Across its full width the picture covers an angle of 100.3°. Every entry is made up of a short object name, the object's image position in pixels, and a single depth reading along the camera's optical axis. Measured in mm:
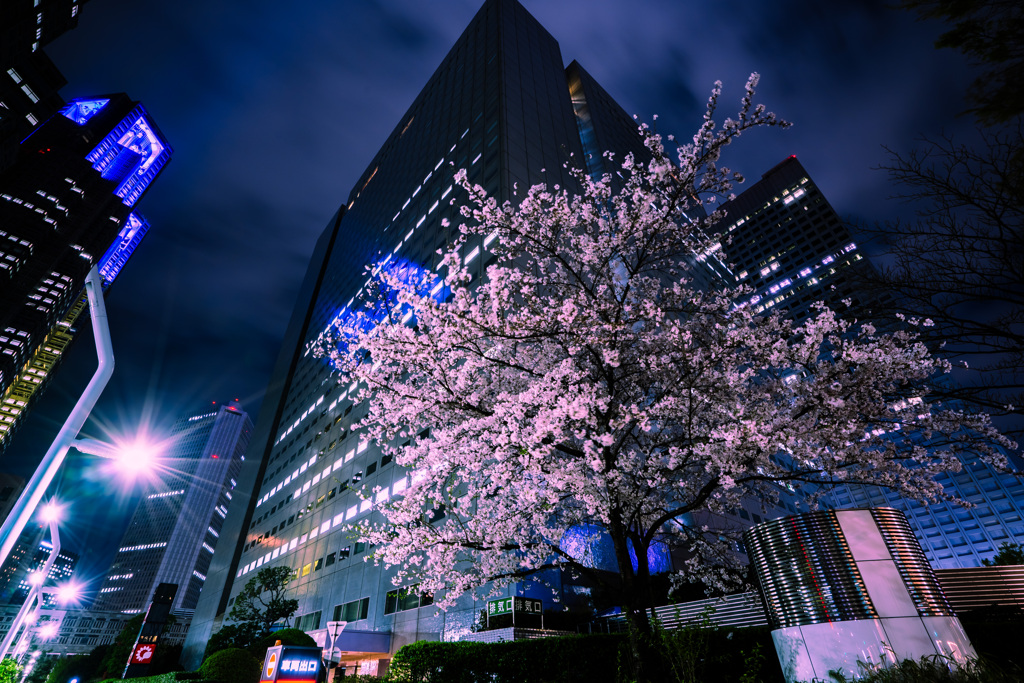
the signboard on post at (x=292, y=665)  13586
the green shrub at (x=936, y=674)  4586
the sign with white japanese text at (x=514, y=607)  18328
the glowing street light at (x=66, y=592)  26519
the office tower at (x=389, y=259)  30852
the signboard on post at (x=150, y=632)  27375
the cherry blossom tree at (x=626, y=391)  9586
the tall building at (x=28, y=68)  63625
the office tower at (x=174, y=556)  174750
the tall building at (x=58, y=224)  90500
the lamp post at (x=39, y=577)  12750
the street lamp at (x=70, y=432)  7727
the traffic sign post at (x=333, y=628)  16094
